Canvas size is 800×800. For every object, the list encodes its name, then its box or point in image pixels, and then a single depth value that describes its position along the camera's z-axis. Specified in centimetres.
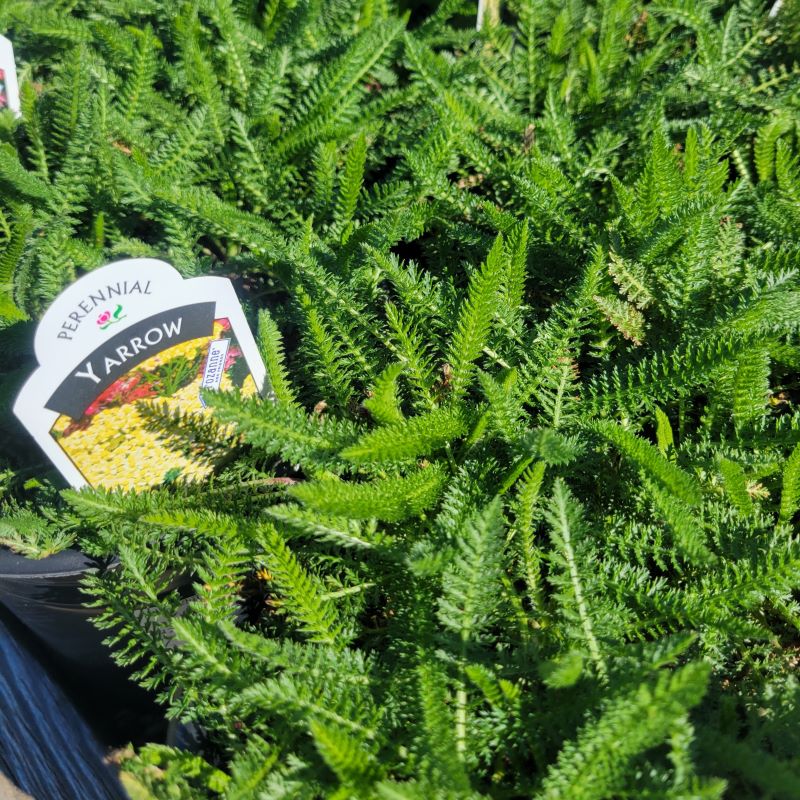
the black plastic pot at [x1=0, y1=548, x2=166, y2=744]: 27
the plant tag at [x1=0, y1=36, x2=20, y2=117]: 33
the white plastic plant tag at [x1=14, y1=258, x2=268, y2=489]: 25
